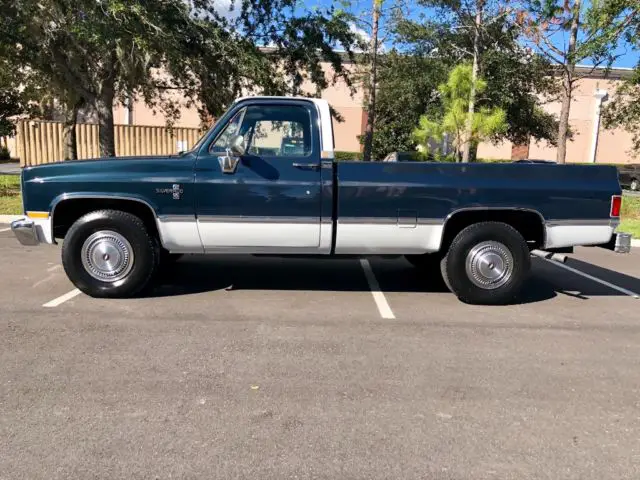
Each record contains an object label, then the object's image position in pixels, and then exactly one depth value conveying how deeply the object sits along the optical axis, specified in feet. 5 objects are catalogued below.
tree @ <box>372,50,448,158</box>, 77.36
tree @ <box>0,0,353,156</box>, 38.65
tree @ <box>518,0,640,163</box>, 45.06
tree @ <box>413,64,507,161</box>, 53.88
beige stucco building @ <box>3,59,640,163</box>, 127.03
